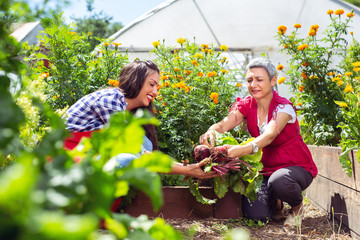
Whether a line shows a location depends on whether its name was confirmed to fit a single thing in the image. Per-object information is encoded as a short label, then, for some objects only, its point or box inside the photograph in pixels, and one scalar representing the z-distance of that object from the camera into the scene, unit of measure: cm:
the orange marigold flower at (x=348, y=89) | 267
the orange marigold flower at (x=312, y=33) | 316
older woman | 244
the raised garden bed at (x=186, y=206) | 245
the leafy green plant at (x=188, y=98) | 283
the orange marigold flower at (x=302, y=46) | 321
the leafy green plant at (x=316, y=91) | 313
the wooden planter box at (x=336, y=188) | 212
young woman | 209
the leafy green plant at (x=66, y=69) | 274
